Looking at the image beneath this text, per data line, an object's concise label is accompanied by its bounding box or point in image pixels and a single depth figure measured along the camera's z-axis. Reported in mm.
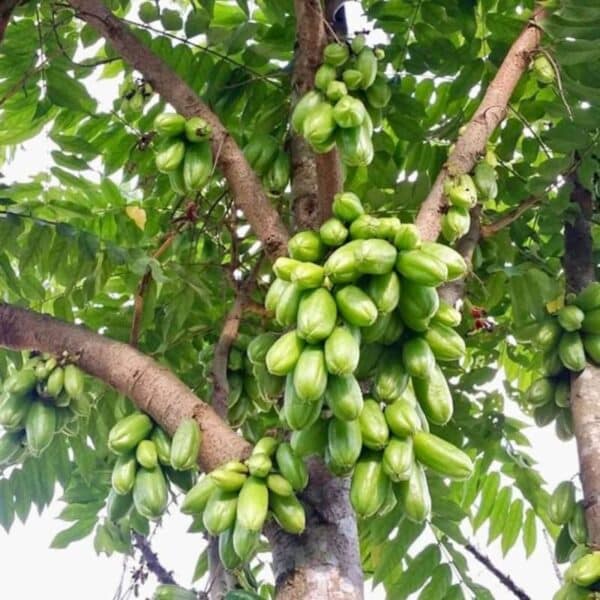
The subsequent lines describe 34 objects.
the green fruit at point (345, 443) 1604
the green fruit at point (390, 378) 1677
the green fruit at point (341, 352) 1554
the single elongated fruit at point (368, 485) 1607
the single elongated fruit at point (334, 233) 1734
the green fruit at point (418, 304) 1658
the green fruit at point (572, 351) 2238
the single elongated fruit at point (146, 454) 1932
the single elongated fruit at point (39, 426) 2045
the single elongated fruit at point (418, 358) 1664
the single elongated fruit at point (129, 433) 1934
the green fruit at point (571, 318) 2262
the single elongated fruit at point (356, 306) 1600
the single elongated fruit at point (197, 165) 2027
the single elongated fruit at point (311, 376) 1554
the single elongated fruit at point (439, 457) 1710
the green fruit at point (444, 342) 1735
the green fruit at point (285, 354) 1633
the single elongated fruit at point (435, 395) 1743
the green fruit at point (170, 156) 2029
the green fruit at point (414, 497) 1670
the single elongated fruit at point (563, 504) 2127
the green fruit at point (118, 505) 2066
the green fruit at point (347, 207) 1748
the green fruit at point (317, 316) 1599
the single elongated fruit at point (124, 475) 1953
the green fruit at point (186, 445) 1771
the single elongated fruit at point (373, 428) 1632
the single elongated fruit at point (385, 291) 1627
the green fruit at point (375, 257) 1616
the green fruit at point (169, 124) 1991
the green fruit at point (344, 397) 1579
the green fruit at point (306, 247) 1742
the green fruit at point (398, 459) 1612
